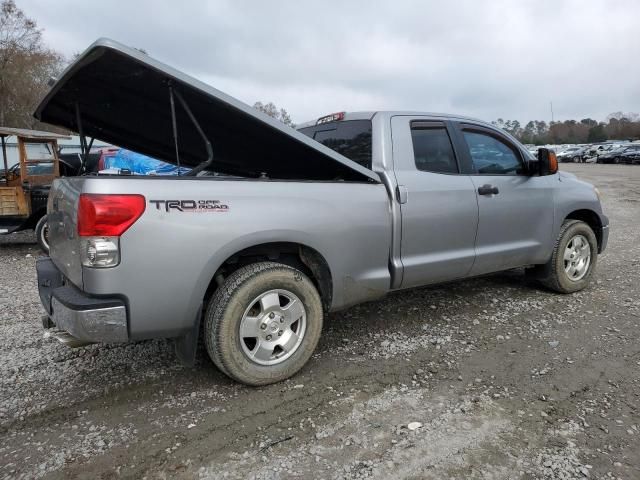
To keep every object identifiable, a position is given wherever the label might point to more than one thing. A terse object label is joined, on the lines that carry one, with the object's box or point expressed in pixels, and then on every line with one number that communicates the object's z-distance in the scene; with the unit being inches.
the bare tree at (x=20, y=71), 1185.4
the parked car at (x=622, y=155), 1523.1
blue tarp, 309.4
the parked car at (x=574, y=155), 1930.0
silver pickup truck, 101.0
